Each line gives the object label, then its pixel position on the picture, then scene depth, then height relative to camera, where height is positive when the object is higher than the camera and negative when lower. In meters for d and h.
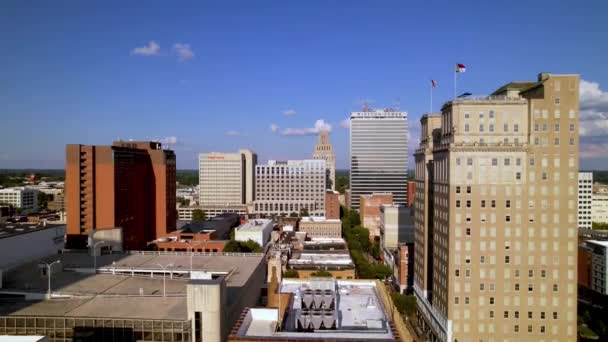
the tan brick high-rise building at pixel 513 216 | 74.62 -6.48
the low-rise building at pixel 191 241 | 130.12 -18.72
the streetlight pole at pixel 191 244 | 124.06 -18.69
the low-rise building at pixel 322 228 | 191.25 -21.56
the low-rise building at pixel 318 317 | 42.91 -14.59
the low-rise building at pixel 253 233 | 149.00 -18.48
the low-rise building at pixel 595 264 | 105.62 -20.22
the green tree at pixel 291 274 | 106.92 -22.43
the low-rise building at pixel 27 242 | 102.00 -16.24
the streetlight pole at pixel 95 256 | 78.81 -14.76
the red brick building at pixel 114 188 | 114.69 -3.71
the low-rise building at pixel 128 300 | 49.53 -15.53
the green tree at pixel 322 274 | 104.14 -21.92
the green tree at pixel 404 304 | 97.81 -26.53
